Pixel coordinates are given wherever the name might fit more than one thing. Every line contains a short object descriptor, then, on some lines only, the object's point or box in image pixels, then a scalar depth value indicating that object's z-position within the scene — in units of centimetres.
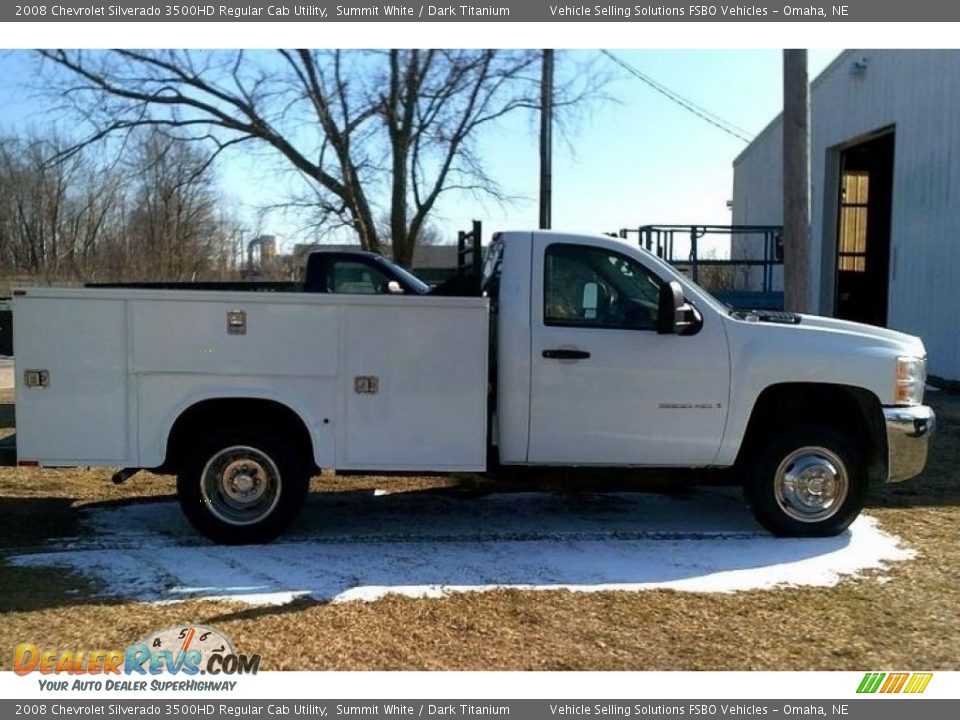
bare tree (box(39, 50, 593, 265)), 1342
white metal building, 1415
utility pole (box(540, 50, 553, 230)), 1326
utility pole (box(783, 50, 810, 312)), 881
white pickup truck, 531
